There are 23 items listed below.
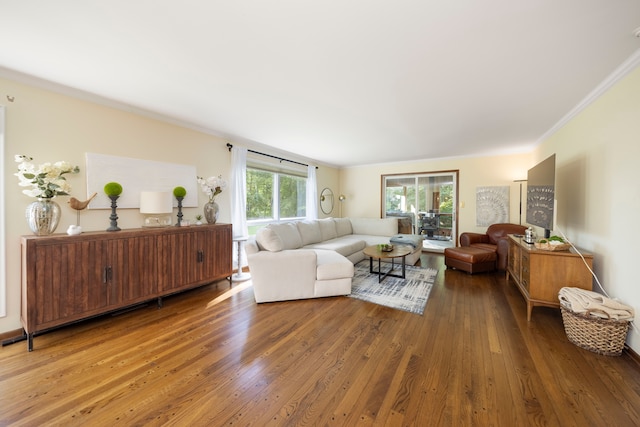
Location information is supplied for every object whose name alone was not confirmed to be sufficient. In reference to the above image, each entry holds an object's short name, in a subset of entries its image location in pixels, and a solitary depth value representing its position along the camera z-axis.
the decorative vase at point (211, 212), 3.58
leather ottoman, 4.18
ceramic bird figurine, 2.35
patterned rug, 3.04
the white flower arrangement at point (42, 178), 2.16
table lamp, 2.90
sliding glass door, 5.92
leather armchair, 4.42
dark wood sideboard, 2.11
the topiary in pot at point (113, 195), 2.63
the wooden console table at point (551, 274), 2.39
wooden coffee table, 3.82
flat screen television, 2.81
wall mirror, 6.66
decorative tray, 2.55
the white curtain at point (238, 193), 4.14
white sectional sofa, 3.12
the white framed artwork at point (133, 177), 2.69
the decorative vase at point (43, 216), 2.19
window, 4.76
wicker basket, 1.96
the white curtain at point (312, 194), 6.11
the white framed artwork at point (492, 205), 5.25
